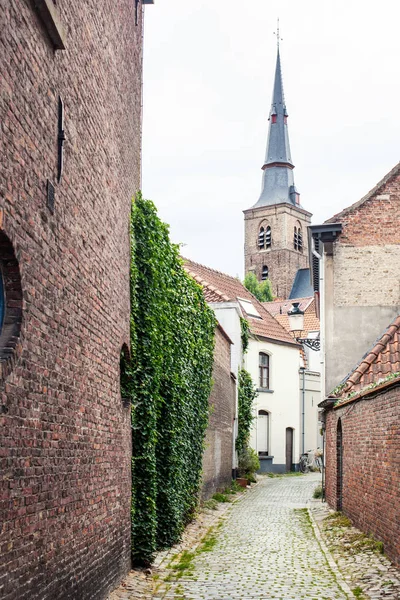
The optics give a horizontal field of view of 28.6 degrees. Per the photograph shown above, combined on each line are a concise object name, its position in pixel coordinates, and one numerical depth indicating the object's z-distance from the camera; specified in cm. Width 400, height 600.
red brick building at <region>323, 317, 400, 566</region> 1098
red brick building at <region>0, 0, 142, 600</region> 507
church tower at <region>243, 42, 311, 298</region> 8050
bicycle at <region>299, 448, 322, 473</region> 3784
